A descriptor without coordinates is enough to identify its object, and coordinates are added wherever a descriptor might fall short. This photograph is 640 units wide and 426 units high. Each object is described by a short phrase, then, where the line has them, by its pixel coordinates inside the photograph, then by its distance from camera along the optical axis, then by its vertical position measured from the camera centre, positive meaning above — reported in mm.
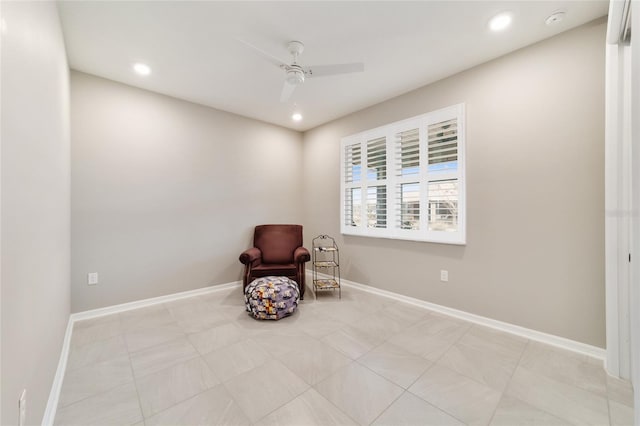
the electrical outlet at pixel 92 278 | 2938 -719
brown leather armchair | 3502 -613
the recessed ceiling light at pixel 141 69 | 2781 +1552
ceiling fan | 2266 +1245
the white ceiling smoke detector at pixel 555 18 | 2061 +1525
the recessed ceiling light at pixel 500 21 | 2090 +1534
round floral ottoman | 2842 -955
